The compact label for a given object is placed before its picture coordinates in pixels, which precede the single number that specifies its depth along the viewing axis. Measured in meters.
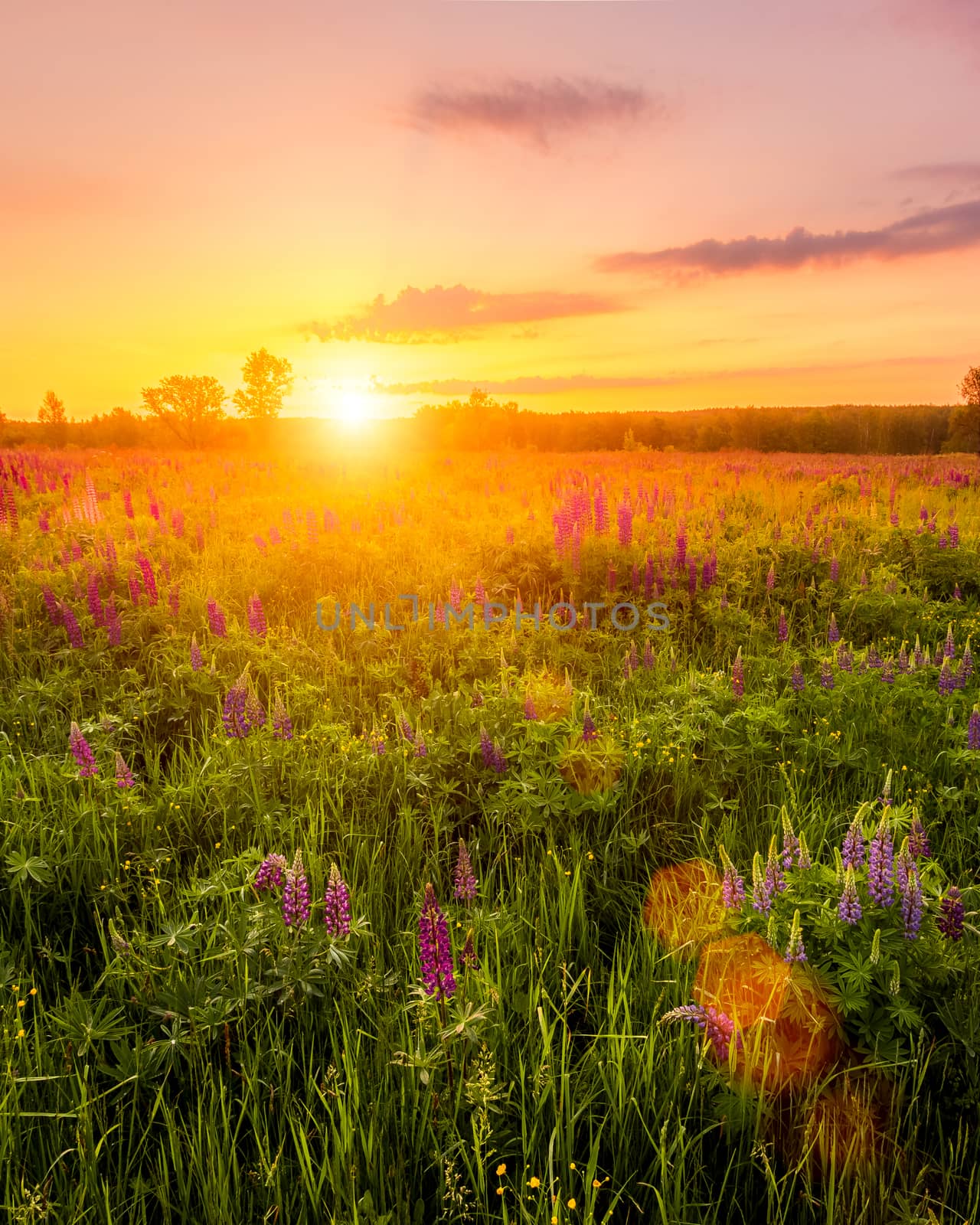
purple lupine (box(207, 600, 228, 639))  5.98
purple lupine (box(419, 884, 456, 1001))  2.16
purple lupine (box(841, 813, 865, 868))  2.37
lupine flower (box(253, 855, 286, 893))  2.83
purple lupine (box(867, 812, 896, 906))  2.30
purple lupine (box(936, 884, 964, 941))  2.50
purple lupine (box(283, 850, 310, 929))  2.55
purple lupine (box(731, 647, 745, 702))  4.84
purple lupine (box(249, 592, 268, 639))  6.04
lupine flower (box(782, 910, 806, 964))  2.12
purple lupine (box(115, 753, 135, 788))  3.52
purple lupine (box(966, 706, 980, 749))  4.13
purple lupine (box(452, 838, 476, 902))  2.71
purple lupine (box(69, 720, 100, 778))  3.71
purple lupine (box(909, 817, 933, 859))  2.85
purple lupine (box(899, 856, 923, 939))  2.24
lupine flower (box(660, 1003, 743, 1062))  2.22
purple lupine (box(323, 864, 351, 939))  2.54
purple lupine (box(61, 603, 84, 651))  5.84
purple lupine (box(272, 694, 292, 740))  4.17
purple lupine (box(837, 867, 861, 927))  2.22
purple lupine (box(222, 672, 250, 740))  4.10
